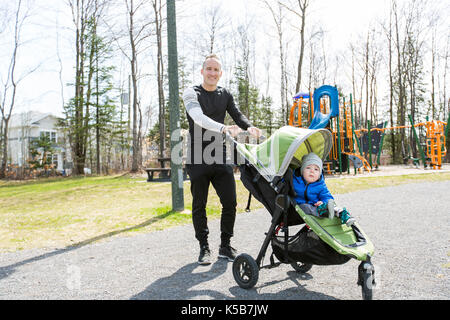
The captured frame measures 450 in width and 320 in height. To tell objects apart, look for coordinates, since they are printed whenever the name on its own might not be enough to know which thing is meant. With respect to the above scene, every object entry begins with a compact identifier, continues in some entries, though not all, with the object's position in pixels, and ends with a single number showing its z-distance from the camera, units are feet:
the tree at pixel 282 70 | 74.23
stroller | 7.63
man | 11.43
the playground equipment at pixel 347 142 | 42.60
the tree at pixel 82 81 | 67.62
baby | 8.21
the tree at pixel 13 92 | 77.51
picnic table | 41.55
